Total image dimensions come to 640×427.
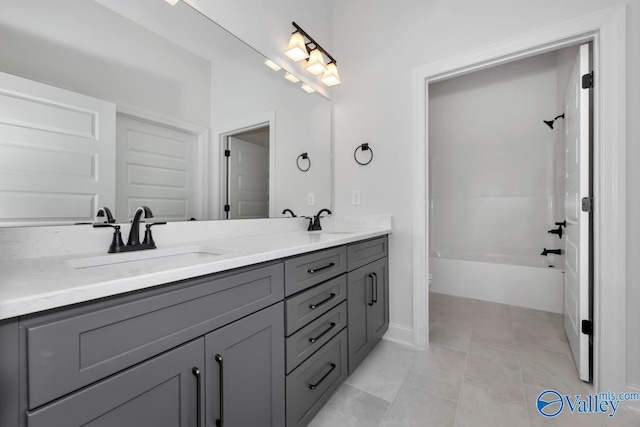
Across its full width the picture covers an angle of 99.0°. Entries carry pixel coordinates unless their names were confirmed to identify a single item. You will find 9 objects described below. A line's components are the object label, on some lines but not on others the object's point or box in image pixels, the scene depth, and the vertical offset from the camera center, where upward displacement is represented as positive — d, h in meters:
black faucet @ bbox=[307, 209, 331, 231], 2.12 -0.10
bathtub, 2.62 -0.71
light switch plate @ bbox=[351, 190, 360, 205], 2.26 +0.12
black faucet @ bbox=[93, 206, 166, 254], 1.03 -0.10
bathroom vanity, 0.52 -0.34
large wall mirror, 0.89 +0.41
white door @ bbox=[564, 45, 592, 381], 1.53 -0.04
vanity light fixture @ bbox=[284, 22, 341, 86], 1.95 +1.18
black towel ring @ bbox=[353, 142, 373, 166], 2.19 +0.50
